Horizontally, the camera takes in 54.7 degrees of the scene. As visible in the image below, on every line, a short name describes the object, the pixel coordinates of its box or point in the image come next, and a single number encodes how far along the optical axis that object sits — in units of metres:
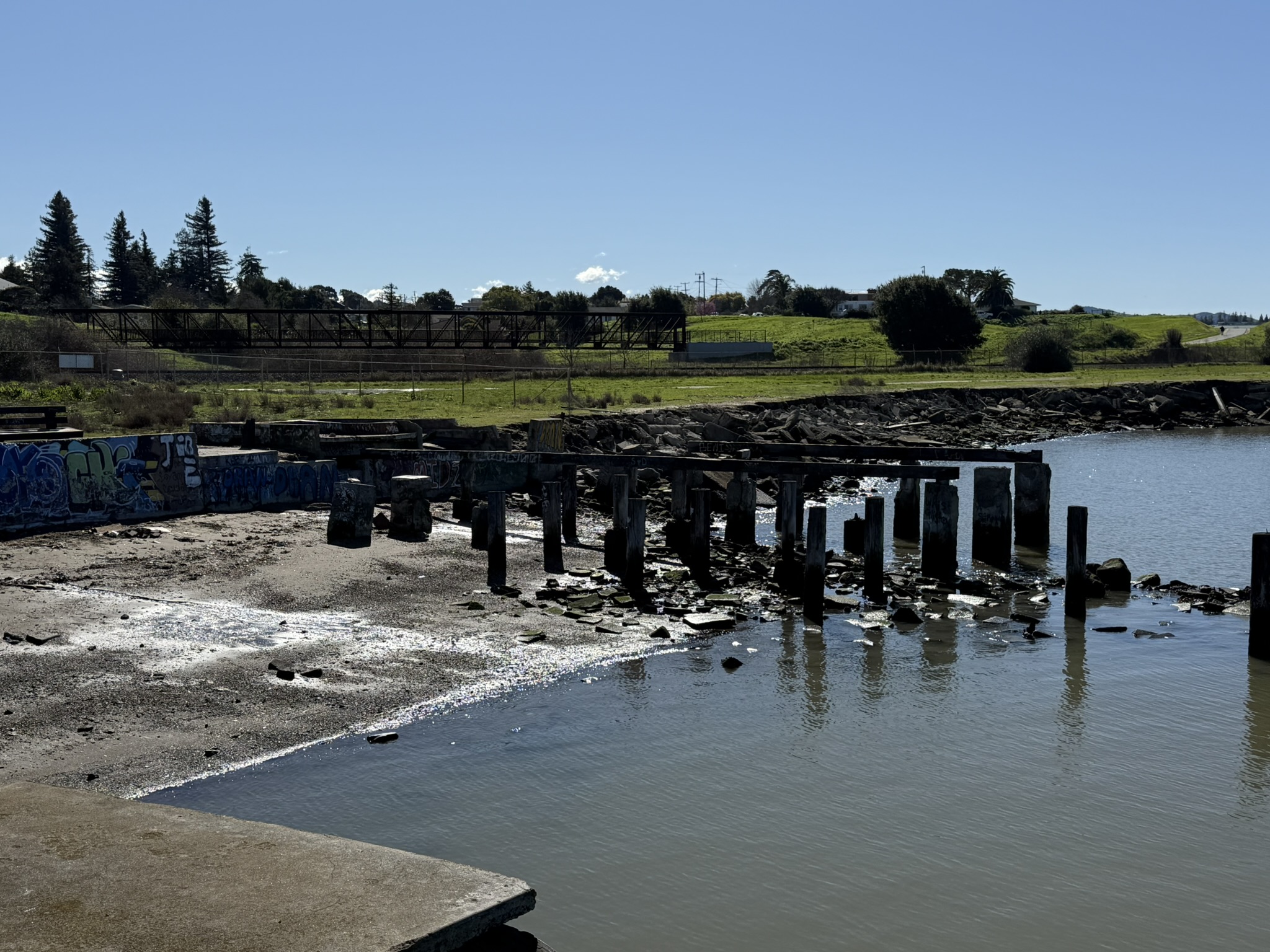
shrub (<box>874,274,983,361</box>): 104.19
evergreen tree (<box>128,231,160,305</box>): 138.62
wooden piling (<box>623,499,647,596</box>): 17.50
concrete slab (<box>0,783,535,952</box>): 5.64
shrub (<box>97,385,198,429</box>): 30.06
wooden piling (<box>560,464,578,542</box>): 22.06
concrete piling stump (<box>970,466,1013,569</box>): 21.92
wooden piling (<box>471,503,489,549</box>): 20.09
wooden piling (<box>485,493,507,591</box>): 17.64
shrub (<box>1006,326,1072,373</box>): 82.00
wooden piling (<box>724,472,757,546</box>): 22.81
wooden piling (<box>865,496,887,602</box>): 18.09
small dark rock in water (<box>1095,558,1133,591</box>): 19.36
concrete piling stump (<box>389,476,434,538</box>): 20.62
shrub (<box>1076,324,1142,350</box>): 121.92
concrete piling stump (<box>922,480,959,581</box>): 19.91
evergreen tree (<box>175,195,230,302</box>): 148.62
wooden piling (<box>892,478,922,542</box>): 24.31
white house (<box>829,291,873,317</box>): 146.00
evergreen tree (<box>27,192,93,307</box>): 112.38
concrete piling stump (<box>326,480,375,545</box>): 19.75
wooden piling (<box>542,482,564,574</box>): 18.78
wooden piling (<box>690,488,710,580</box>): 18.89
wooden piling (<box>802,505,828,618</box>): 16.70
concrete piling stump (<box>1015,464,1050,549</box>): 23.44
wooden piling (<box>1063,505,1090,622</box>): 17.16
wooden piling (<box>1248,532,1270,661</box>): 15.26
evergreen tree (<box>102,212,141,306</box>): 137.00
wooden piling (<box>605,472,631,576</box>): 19.31
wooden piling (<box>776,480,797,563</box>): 18.78
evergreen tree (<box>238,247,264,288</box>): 151.62
